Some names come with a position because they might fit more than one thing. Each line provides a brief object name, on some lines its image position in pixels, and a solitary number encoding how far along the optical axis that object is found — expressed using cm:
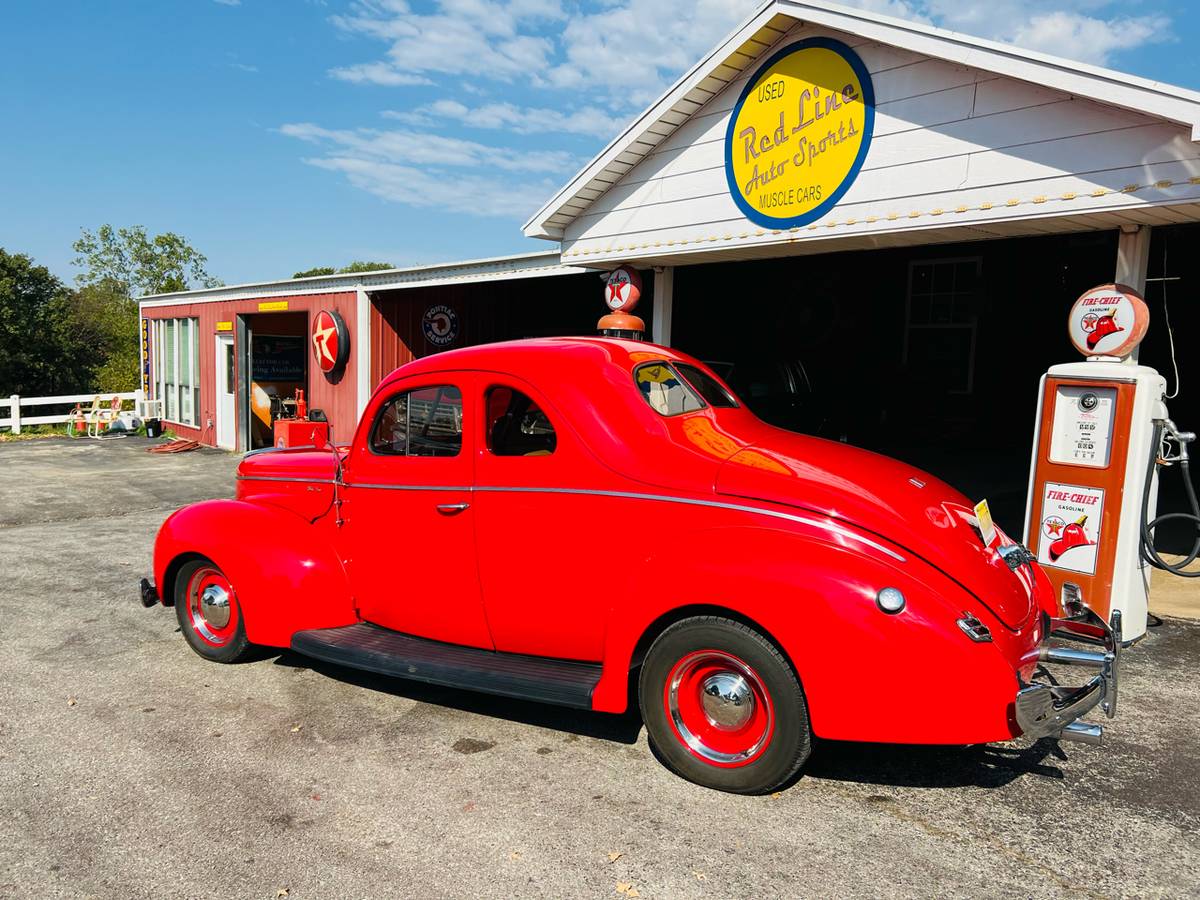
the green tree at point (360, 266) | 7879
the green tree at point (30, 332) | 3800
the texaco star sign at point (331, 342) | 1399
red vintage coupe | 302
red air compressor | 1200
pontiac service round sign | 1432
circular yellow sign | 672
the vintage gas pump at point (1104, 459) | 522
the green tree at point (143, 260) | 6181
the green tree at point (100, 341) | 3453
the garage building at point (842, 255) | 575
